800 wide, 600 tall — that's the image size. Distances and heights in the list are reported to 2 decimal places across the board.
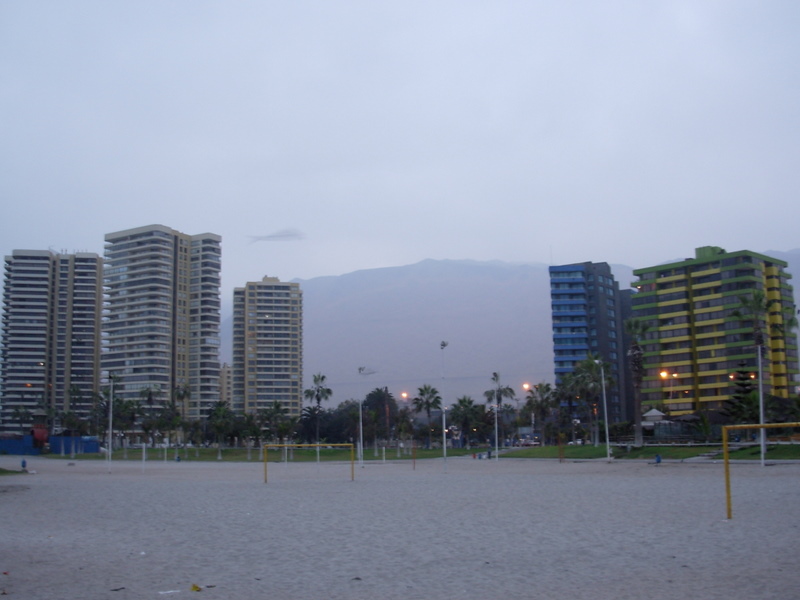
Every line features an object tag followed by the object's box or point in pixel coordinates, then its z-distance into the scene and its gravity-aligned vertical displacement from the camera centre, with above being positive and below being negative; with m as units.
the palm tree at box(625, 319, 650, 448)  56.47 +2.52
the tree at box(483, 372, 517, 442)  132.23 +1.26
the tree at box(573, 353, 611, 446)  78.03 +2.09
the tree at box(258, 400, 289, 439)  102.34 -2.08
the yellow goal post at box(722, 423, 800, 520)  15.07 -1.64
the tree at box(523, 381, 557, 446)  106.88 -0.25
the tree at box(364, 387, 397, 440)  154.38 -0.30
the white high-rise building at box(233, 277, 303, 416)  189.12 +14.33
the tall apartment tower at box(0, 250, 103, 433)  171.38 +18.22
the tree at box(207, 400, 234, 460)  97.31 -2.56
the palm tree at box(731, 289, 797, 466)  52.43 +6.73
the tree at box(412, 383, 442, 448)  113.00 +0.49
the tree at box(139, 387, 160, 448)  105.38 -2.33
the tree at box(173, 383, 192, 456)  119.50 +1.51
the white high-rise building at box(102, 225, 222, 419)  164.12 +20.92
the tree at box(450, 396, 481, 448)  118.75 -2.11
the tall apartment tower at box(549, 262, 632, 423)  134.62 +14.45
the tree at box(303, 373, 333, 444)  120.54 +1.84
